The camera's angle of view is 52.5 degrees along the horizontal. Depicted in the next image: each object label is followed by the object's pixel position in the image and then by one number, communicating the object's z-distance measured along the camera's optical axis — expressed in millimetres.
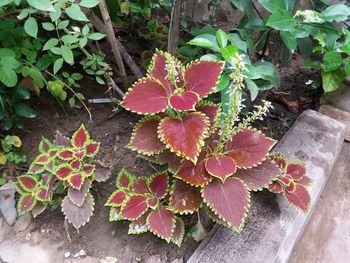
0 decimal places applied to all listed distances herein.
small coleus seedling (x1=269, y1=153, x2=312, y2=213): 1225
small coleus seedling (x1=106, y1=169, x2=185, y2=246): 1136
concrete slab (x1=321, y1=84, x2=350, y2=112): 1942
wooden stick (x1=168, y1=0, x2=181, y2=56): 1373
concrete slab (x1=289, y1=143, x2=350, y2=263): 1467
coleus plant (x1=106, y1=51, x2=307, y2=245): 1054
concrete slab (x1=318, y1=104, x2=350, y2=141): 1849
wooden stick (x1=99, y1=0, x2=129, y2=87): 1320
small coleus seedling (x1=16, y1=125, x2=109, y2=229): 1186
